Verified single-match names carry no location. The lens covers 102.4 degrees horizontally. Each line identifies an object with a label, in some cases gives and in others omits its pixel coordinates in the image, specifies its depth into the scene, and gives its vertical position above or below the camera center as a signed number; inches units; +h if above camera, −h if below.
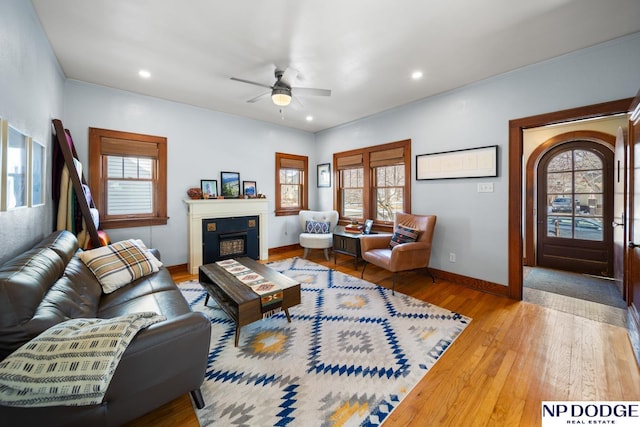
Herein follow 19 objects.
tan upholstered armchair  127.6 -18.9
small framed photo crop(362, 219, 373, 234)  177.5 -8.9
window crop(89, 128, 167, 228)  136.6 +20.3
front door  148.3 +3.2
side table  168.4 -21.5
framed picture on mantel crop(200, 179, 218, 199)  169.5 +16.8
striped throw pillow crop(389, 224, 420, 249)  139.6 -12.4
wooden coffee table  80.6 -27.1
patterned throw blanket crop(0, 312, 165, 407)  36.4 -22.8
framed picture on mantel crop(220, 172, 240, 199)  178.5 +20.3
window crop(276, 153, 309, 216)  209.2 +25.6
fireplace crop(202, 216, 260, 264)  165.9 -17.0
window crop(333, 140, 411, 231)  166.2 +22.9
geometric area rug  58.7 -43.3
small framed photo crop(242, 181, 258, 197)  189.9 +18.5
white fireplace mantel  159.8 +0.0
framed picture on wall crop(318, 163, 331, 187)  218.7 +33.3
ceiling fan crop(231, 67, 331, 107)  113.9 +54.9
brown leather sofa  40.8 -24.6
